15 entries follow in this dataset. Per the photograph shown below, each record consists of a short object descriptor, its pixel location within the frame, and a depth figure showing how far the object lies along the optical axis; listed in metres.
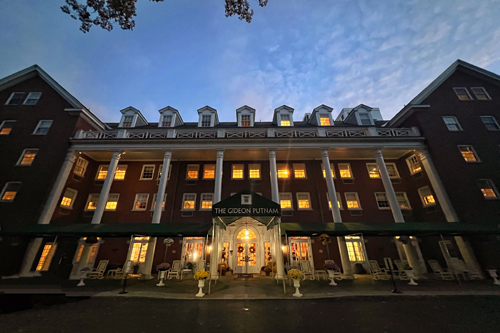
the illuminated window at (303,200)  17.40
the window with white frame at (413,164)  17.29
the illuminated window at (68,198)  15.86
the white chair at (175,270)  13.45
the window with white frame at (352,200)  17.45
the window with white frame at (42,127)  16.92
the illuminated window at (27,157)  15.85
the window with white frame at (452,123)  16.86
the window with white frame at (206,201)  17.72
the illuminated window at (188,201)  17.70
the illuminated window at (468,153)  15.78
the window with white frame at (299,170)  18.60
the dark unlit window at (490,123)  16.80
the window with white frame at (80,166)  17.02
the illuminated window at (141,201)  17.66
